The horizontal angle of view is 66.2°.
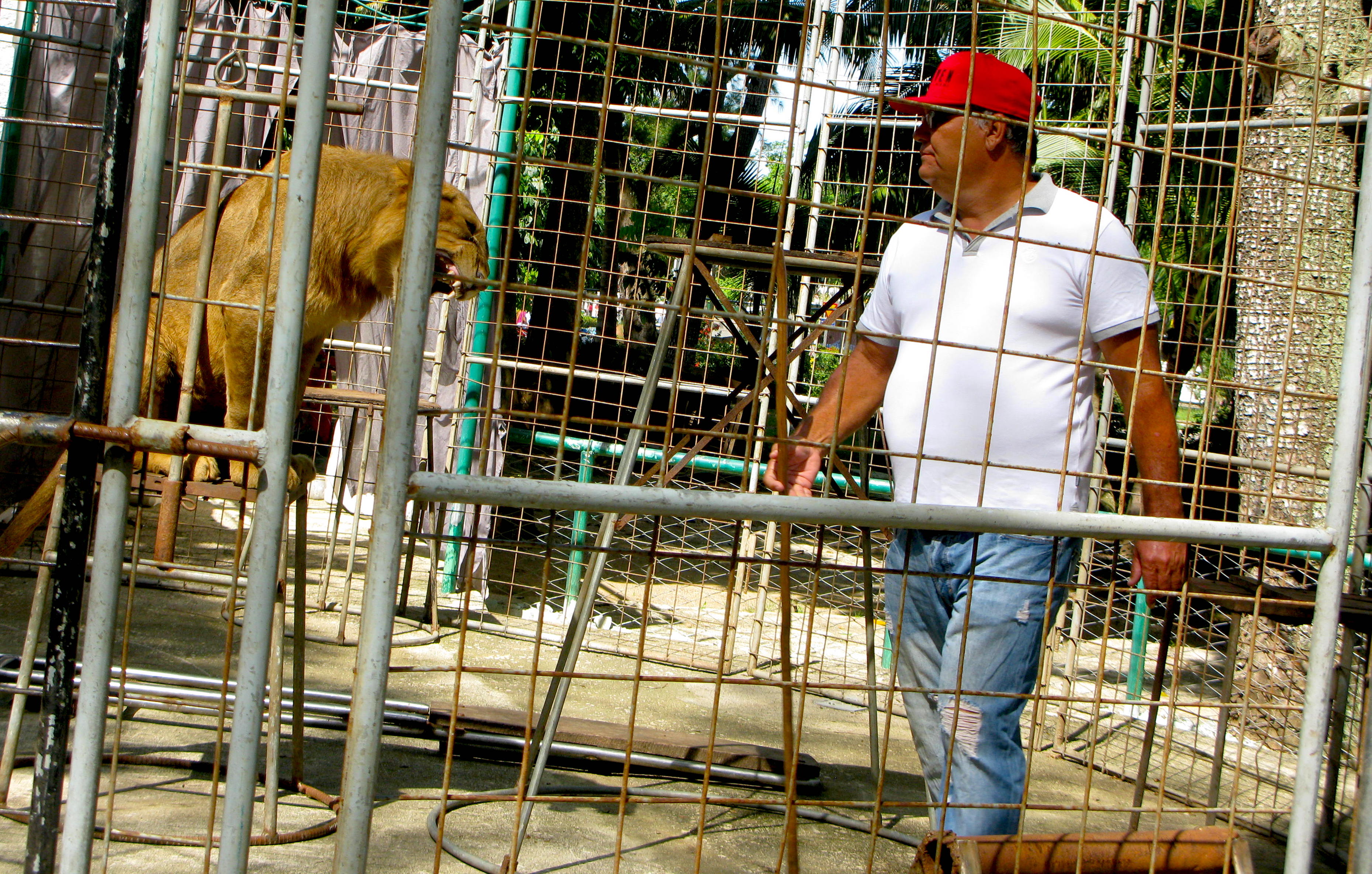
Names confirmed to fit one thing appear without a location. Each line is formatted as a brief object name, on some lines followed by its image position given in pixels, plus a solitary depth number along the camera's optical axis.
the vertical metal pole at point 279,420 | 1.78
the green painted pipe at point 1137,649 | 4.96
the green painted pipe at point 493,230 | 6.22
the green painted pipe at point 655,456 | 6.05
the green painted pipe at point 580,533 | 5.77
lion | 4.31
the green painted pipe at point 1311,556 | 5.06
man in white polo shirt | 2.48
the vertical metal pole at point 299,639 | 2.77
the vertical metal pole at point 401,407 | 1.77
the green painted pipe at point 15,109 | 6.13
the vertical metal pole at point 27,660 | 2.69
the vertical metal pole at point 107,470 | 1.77
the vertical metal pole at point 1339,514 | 2.37
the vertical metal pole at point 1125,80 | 4.86
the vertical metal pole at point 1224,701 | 2.77
